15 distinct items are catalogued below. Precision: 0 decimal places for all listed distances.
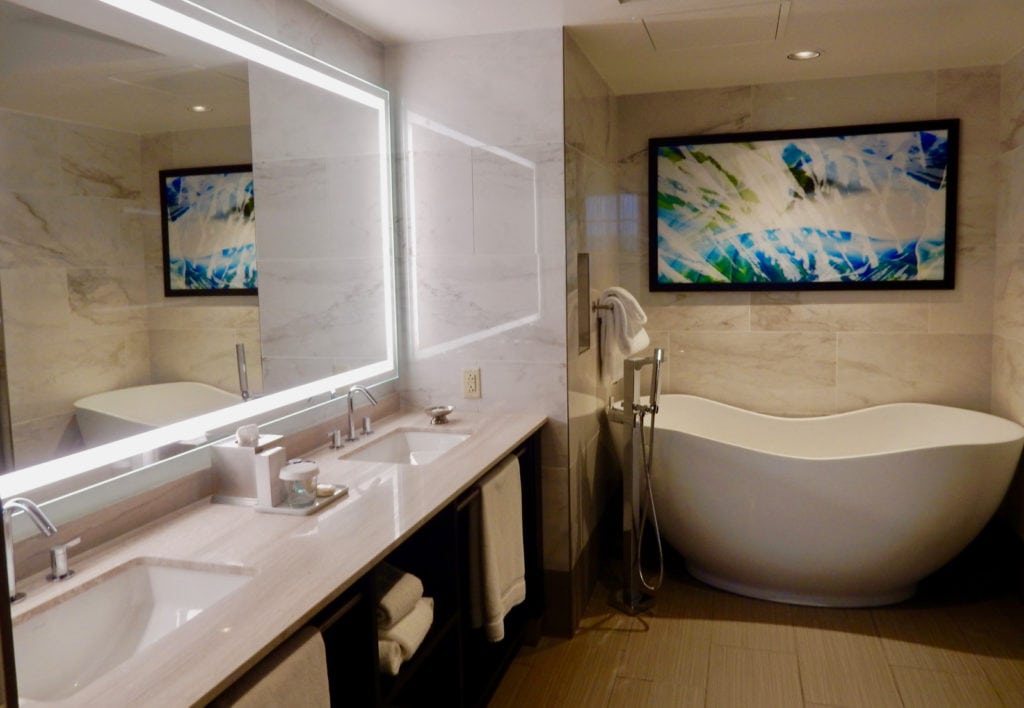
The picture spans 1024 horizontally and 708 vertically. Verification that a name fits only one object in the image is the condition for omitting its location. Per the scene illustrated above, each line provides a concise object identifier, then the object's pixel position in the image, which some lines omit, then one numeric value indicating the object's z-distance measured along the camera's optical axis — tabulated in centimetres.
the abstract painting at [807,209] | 379
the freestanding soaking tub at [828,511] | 308
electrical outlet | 316
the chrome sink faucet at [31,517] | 149
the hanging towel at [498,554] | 241
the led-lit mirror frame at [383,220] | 177
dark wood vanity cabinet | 176
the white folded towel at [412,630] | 193
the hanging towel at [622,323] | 350
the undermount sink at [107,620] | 146
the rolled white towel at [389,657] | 190
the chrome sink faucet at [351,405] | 278
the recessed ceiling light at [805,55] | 339
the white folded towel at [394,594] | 193
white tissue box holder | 204
